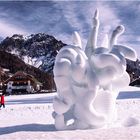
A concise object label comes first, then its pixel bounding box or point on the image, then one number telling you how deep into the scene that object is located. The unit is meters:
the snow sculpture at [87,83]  6.81
